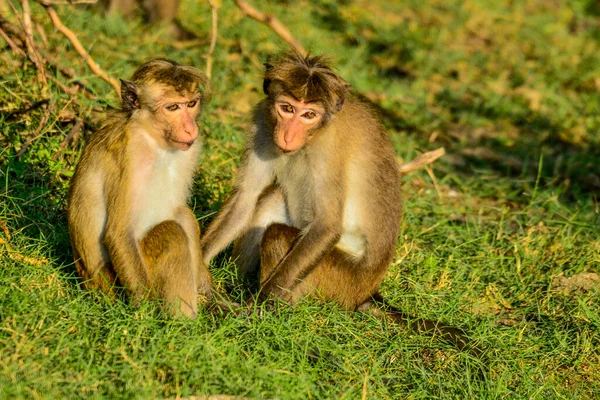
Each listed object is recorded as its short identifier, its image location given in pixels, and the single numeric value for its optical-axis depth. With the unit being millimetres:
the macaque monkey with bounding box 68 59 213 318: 7395
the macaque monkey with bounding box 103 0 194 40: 15523
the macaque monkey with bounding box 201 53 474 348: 7957
